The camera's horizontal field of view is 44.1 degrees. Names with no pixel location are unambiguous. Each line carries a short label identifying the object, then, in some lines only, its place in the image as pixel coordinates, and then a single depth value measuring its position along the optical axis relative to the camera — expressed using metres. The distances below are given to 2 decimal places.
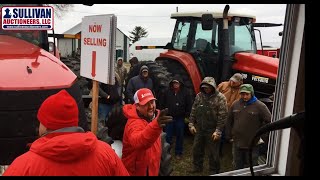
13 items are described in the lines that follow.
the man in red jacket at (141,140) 2.91
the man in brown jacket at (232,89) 6.11
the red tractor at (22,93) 3.78
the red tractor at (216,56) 6.98
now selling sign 3.17
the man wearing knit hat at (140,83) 7.29
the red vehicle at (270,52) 11.79
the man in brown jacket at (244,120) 5.02
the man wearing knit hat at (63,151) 1.79
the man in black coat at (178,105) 6.50
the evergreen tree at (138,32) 61.92
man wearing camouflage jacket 5.63
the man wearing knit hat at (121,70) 9.55
